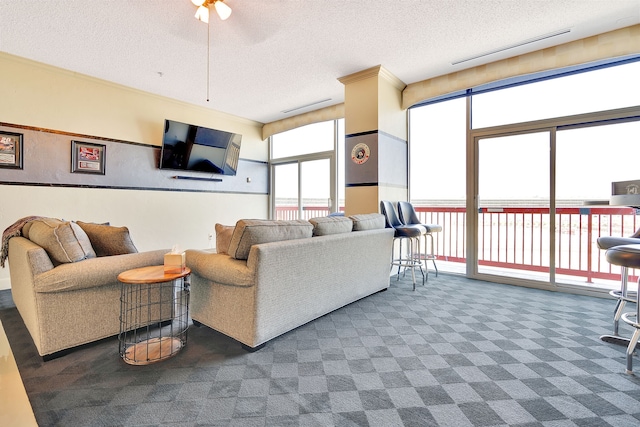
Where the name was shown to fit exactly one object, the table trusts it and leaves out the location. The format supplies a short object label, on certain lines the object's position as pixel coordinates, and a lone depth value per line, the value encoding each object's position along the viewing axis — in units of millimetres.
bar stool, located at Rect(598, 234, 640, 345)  2049
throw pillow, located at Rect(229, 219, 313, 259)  1961
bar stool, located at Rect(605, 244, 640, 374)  1570
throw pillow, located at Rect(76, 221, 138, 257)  2234
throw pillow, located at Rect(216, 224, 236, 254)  2195
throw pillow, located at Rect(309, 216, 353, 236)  2506
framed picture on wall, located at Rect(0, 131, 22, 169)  3398
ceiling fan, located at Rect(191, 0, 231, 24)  2369
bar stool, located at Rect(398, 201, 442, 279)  3896
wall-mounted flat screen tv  4680
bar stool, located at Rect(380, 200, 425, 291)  3255
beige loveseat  1798
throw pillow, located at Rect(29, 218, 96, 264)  1899
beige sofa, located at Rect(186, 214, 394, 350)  1896
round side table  1834
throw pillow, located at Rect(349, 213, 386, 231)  2930
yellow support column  3889
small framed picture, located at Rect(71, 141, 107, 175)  3912
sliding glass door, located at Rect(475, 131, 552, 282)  3572
